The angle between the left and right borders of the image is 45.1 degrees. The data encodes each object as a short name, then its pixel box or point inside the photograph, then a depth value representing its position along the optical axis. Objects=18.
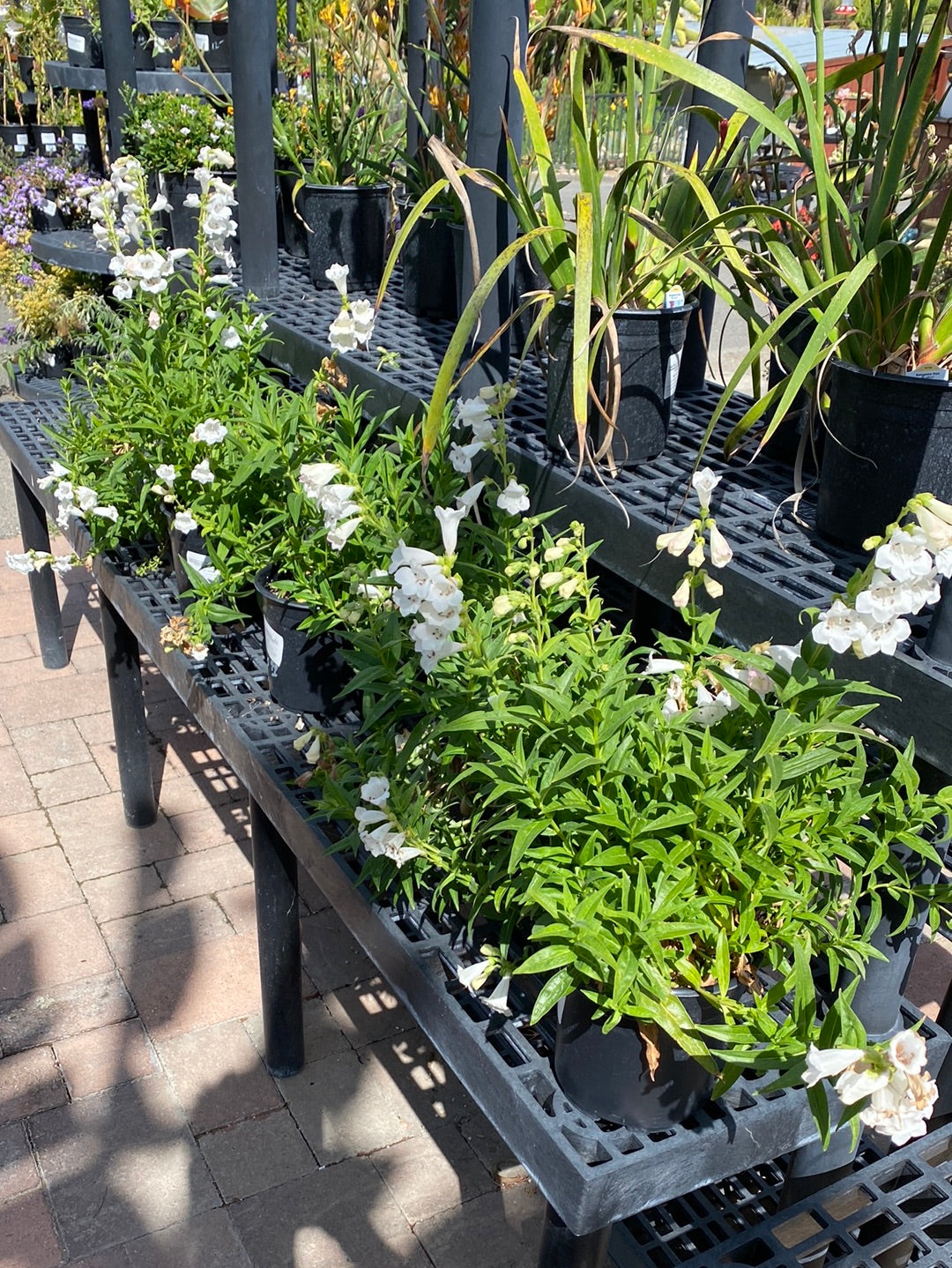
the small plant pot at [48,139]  5.97
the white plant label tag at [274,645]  2.07
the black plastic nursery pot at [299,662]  2.05
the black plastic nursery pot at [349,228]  3.05
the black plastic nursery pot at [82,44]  4.43
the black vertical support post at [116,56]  3.83
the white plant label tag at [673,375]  1.94
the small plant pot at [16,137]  7.01
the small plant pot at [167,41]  5.29
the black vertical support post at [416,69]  3.23
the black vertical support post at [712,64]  2.16
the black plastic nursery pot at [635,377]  1.87
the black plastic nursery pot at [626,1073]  1.24
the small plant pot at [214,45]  4.82
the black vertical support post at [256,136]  2.84
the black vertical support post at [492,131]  1.90
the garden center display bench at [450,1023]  1.24
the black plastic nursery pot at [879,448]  1.53
